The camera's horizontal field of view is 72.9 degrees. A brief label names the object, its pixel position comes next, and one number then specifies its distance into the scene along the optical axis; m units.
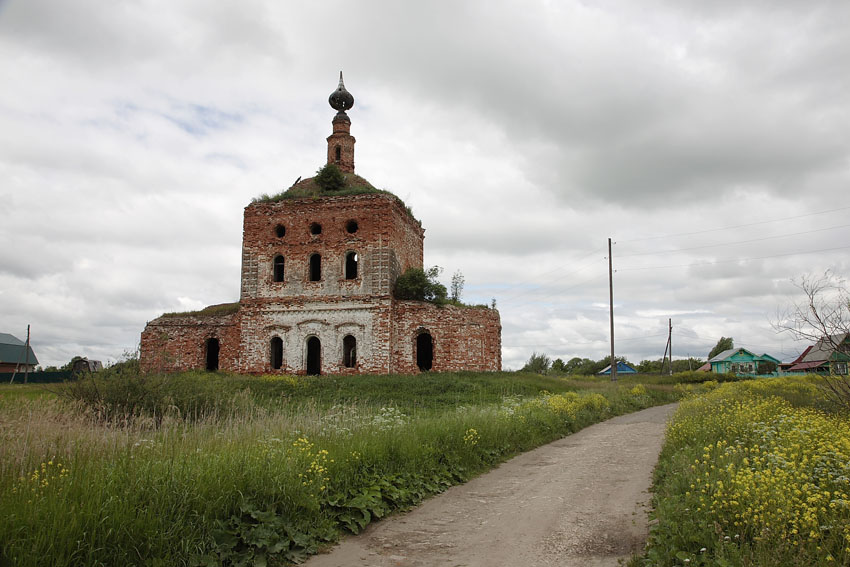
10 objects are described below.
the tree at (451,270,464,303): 30.23
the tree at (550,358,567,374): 68.95
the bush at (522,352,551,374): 49.19
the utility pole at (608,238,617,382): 34.75
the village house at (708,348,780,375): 61.53
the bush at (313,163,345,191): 30.39
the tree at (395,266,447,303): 28.52
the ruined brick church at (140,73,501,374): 27.47
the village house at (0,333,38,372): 56.10
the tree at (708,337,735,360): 82.53
